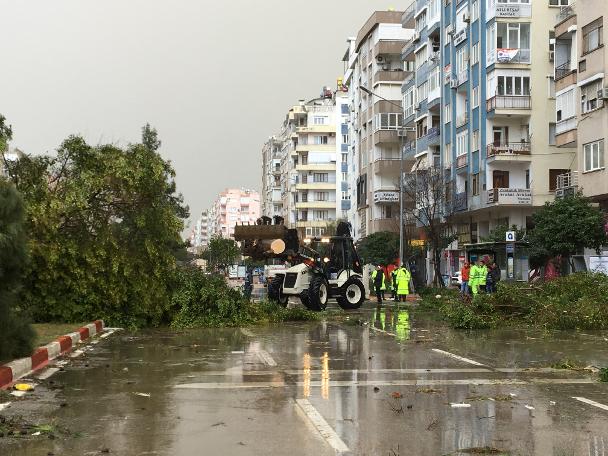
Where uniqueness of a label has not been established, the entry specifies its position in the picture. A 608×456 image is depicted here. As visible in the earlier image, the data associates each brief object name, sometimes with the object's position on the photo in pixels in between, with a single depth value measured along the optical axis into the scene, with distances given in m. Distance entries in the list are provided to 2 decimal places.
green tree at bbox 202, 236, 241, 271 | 84.31
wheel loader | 27.72
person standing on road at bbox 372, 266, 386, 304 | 33.59
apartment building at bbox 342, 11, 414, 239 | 71.12
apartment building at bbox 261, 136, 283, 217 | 153.12
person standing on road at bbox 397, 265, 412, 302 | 33.06
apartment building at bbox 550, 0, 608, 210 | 36.84
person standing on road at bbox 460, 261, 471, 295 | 34.72
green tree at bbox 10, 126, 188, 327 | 20.06
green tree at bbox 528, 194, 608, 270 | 35.94
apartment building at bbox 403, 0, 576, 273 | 47.62
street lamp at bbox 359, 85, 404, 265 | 49.05
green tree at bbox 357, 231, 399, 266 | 60.56
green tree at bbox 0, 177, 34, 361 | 11.16
